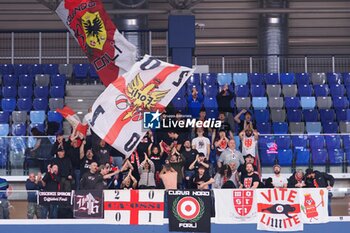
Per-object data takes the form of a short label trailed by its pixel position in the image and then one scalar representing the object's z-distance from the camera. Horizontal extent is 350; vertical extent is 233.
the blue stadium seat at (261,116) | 29.48
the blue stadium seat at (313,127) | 29.34
